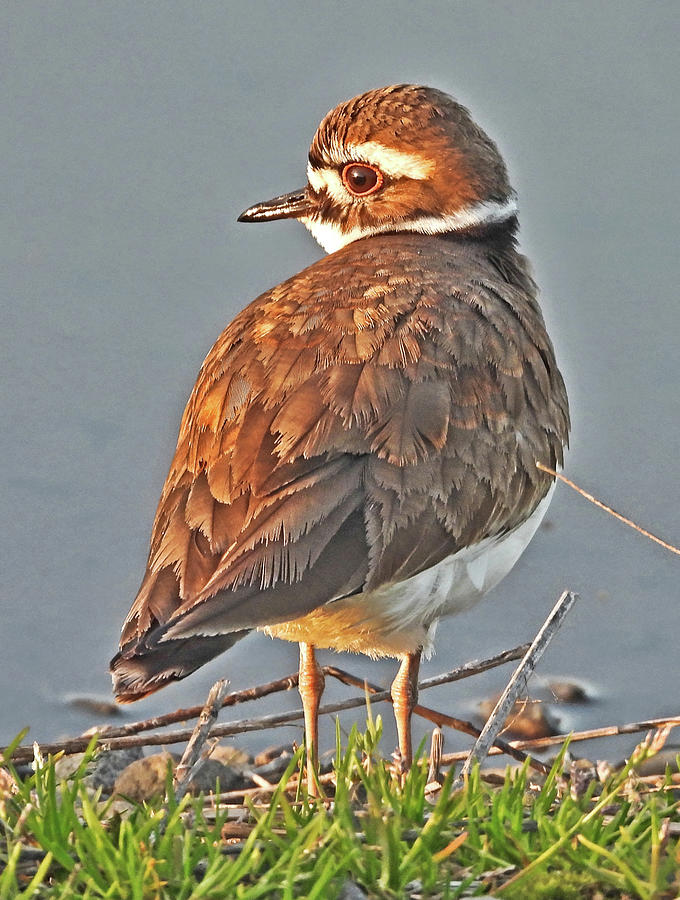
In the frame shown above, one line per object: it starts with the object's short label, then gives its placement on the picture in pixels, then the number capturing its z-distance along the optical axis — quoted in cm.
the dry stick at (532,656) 799
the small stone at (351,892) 646
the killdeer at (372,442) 821
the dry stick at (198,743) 752
